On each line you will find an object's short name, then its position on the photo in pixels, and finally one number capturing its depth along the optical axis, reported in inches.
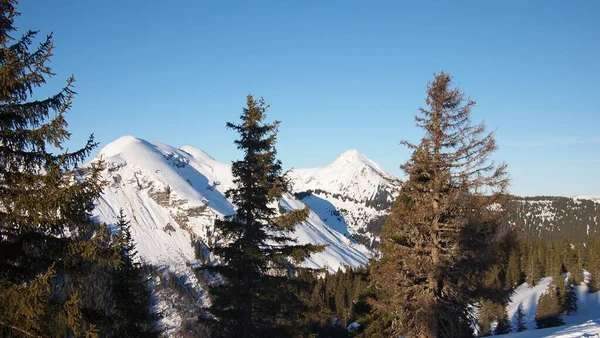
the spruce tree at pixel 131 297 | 759.1
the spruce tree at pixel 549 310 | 2117.4
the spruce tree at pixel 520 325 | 2042.3
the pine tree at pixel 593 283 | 2635.3
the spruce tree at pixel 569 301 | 2309.3
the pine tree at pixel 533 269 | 3107.8
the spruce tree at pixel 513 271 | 3123.5
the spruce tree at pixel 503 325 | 1948.8
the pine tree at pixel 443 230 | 572.7
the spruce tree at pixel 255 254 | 598.5
